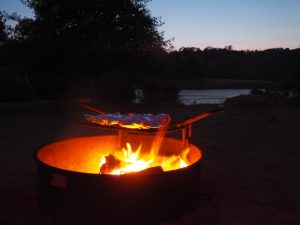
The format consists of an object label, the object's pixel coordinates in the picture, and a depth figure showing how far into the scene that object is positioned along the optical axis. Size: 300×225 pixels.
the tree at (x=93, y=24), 12.16
